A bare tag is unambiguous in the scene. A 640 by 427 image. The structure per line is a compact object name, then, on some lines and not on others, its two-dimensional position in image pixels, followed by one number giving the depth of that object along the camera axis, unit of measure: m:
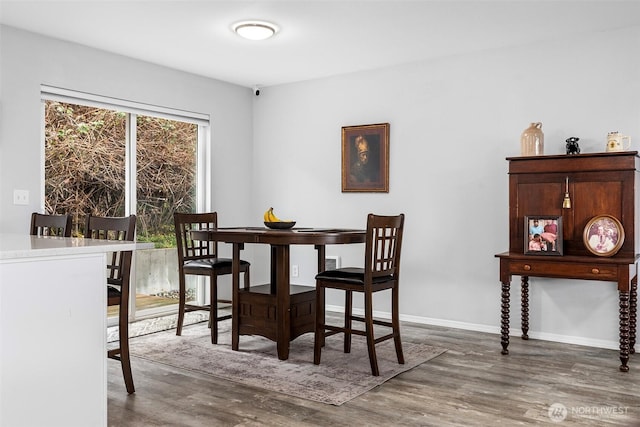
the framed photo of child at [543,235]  3.76
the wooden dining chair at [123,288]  2.85
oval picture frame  3.62
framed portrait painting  5.07
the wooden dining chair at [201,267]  4.07
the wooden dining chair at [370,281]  3.27
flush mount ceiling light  3.86
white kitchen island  1.89
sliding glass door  4.41
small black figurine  3.90
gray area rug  3.10
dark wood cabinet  3.52
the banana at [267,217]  4.12
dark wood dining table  3.43
